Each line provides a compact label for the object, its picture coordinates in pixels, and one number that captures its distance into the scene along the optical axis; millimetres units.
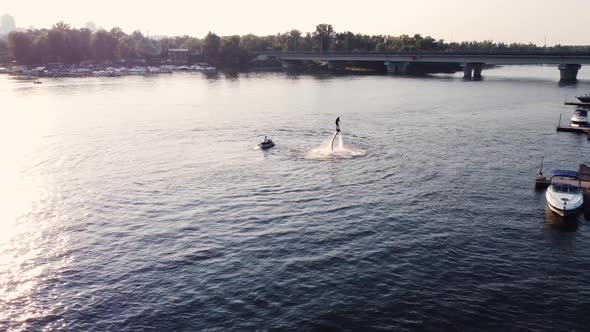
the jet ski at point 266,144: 94394
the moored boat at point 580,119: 119438
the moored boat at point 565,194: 58844
